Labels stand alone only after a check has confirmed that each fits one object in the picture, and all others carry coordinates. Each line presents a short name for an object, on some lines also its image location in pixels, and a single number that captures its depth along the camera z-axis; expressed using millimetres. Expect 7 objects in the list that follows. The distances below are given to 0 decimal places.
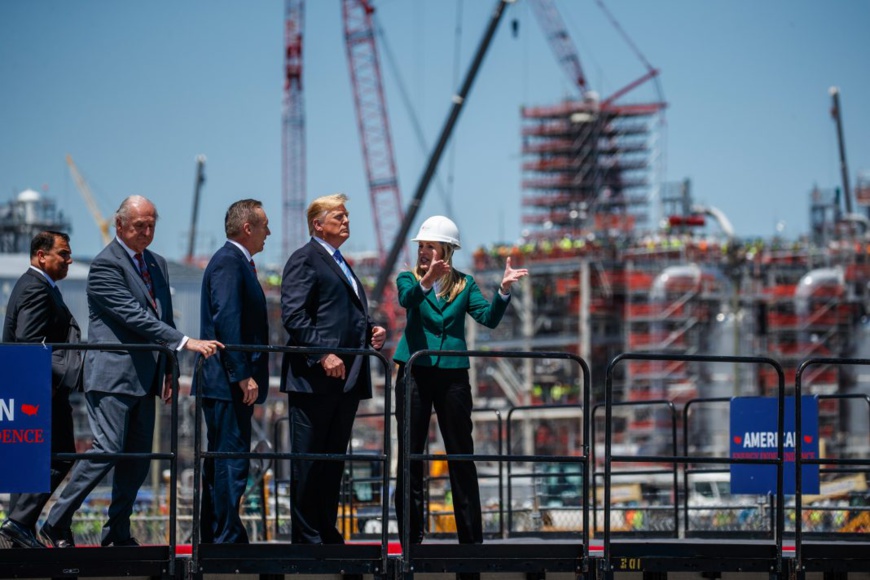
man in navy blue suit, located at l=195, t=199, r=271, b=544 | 17172
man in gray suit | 16906
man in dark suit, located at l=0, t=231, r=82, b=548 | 17094
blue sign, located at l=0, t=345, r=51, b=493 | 15109
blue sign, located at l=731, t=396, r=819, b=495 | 23422
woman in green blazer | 18062
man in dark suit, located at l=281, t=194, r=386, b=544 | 17437
